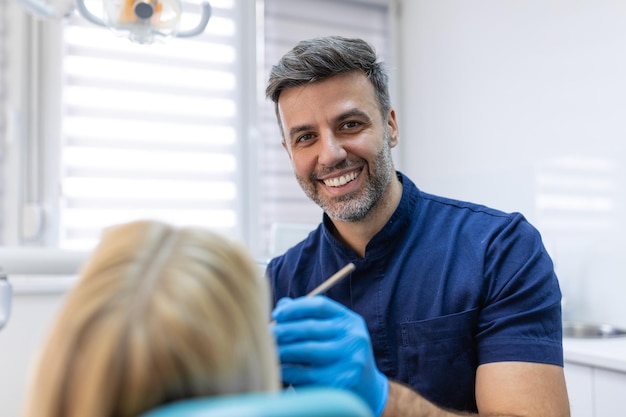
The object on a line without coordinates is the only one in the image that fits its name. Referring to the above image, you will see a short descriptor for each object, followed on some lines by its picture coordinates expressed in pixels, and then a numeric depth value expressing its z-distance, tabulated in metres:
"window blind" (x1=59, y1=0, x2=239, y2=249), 2.98
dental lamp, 1.41
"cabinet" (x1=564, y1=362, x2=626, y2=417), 1.93
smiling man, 1.26
